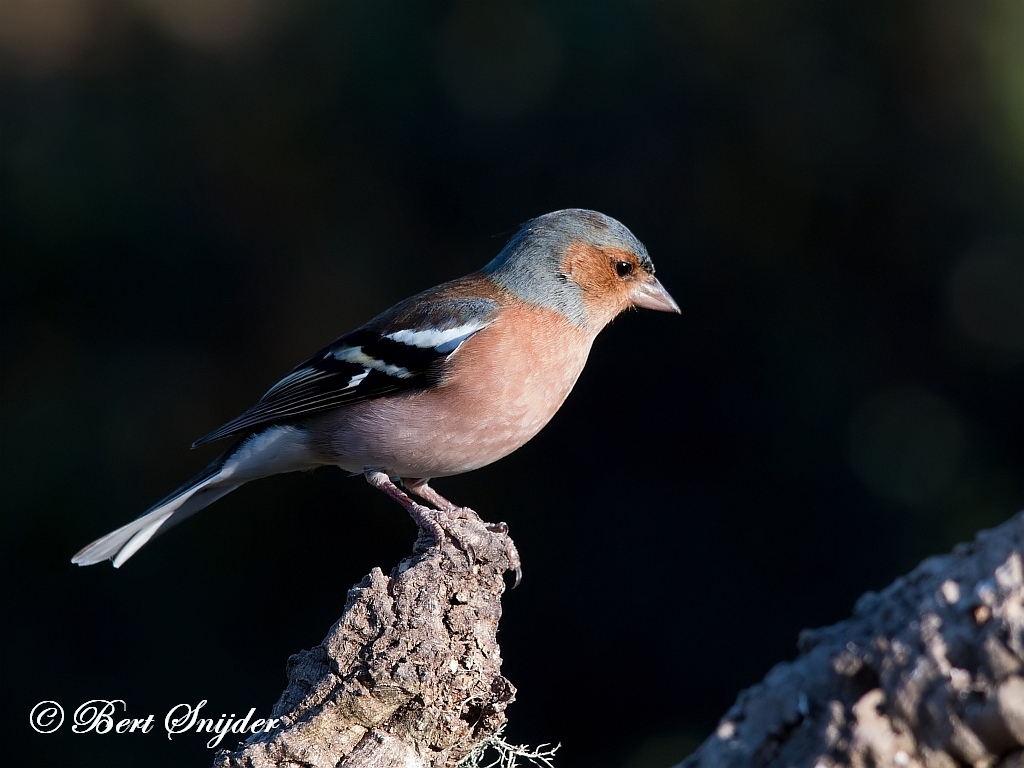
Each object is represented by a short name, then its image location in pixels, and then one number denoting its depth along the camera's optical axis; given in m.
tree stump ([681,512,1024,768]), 3.38
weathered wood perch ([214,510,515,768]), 4.87
